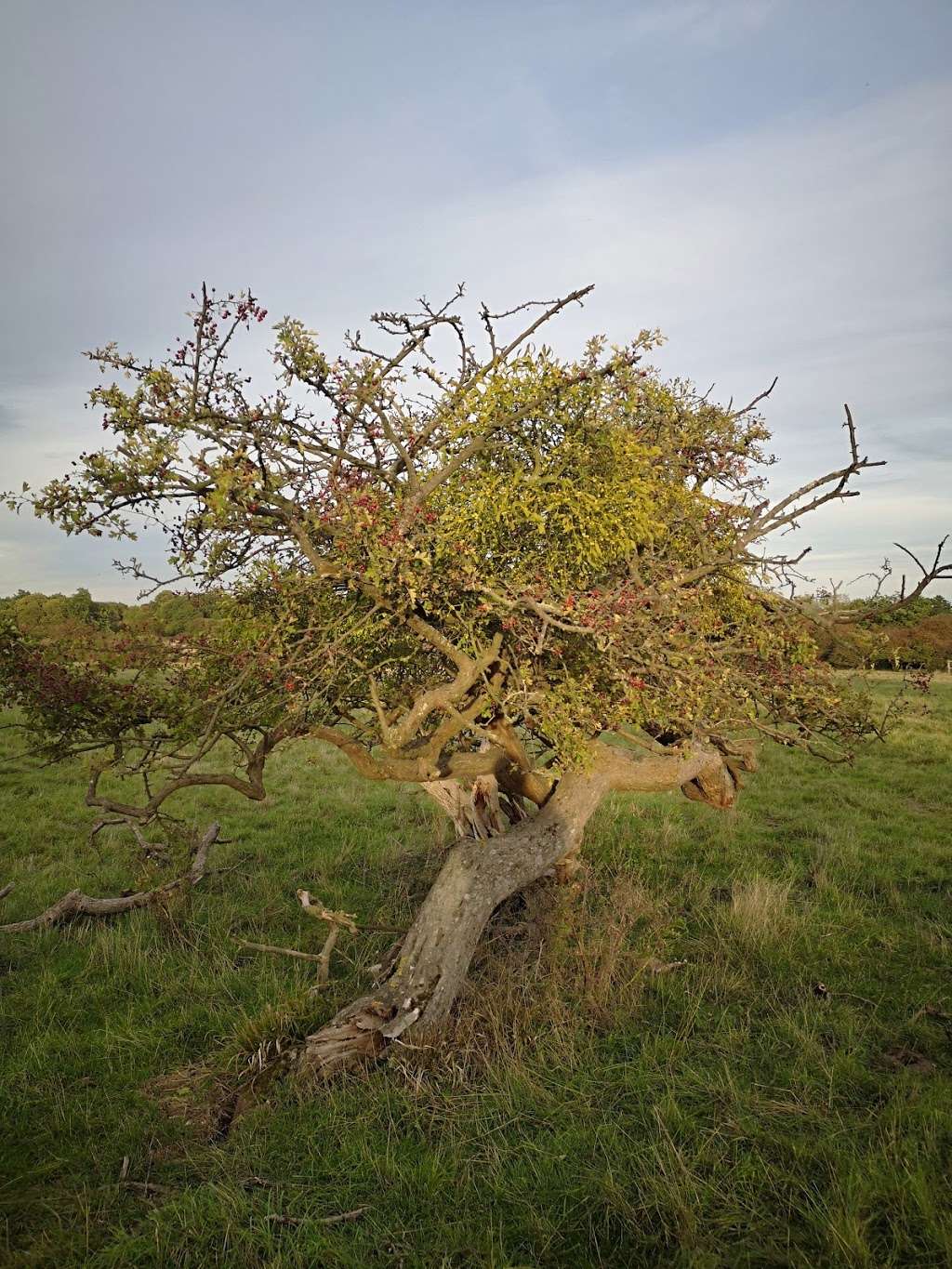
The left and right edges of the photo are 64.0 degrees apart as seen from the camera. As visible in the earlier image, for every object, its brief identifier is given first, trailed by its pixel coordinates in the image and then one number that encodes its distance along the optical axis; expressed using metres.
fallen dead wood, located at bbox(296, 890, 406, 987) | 7.55
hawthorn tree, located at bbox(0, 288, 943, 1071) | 5.72
